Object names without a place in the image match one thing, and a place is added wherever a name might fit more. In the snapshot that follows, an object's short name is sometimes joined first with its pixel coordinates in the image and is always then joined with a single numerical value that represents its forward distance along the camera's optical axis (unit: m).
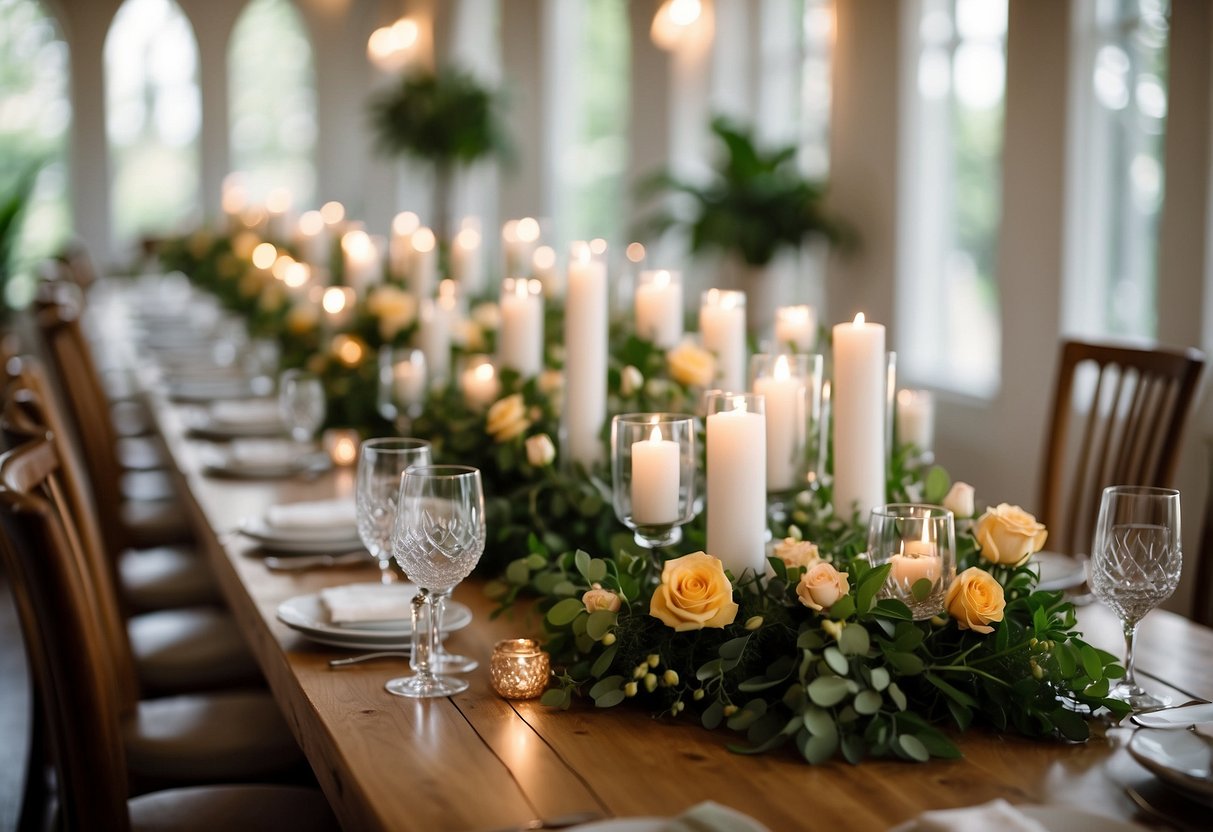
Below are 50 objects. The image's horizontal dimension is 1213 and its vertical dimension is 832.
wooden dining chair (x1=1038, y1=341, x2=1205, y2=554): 2.53
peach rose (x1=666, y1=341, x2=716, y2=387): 2.12
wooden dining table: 1.21
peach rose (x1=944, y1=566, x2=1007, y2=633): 1.37
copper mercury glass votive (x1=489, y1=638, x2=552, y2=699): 1.47
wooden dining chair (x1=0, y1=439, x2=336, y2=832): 1.65
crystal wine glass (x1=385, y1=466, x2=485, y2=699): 1.44
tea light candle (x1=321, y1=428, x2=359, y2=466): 2.86
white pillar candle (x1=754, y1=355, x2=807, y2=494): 1.77
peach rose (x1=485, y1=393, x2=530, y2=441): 2.08
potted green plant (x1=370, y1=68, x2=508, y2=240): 10.22
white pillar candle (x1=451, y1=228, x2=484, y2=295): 3.94
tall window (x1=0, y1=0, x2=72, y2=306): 11.56
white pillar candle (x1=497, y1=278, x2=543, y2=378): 2.37
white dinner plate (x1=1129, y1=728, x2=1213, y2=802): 1.19
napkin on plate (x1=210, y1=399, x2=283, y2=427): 3.33
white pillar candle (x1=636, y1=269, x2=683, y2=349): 2.49
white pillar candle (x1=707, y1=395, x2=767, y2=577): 1.49
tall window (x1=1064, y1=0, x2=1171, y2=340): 4.40
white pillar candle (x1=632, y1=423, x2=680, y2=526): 1.56
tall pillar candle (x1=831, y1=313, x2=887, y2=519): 1.66
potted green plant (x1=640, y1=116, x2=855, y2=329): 6.09
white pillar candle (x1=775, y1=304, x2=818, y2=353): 2.23
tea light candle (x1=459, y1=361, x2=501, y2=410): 2.33
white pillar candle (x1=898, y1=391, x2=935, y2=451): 2.22
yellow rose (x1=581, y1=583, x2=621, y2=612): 1.45
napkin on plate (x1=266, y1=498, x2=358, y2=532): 2.17
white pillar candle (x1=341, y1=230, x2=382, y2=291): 3.67
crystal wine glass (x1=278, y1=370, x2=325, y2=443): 2.83
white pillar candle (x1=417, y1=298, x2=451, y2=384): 2.85
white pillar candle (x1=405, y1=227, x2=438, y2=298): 3.55
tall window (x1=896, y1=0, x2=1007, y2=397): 5.43
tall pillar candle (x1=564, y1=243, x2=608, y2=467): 2.06
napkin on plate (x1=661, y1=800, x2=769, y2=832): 1.08
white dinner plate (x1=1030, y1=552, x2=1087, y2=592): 1.95
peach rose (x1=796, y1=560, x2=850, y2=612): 1.37
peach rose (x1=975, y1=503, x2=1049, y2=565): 1.47
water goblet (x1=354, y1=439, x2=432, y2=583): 1.64
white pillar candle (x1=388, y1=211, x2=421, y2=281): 3.88
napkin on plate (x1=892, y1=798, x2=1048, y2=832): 1.07
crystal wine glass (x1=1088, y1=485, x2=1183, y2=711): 1.42
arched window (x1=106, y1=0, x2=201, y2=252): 12.07
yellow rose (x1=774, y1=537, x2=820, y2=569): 1.44
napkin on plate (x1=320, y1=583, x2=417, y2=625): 1.70
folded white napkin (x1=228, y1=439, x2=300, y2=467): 2.80
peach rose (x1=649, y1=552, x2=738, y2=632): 1.38
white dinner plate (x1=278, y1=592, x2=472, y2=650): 1.65
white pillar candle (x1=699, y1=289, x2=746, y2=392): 2.17
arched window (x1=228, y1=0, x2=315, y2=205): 12.50
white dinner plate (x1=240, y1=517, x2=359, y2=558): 2.13
